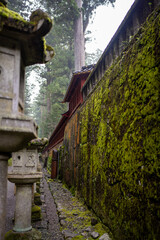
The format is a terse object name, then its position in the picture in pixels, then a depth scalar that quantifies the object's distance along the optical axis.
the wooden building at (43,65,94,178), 9.30
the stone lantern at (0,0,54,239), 2.16
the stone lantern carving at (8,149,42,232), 3.45
